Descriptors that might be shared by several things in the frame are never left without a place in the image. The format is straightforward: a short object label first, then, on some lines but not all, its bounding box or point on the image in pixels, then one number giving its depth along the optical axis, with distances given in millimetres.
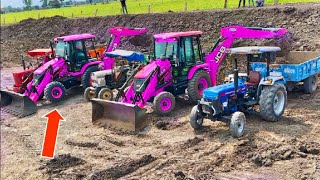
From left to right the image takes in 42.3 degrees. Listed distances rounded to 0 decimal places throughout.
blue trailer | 11258
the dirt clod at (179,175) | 7658
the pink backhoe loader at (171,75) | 11570
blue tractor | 10070
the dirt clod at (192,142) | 9430
